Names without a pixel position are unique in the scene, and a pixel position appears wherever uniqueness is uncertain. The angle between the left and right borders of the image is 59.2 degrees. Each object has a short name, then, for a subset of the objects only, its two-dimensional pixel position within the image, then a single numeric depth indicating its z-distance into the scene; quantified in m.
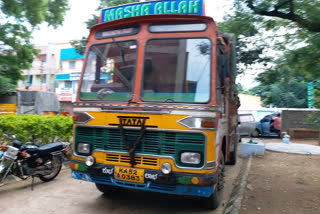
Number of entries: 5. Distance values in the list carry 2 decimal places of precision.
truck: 3.45
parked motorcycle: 4.71
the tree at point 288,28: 3.96
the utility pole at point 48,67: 16.55
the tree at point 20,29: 8.91
